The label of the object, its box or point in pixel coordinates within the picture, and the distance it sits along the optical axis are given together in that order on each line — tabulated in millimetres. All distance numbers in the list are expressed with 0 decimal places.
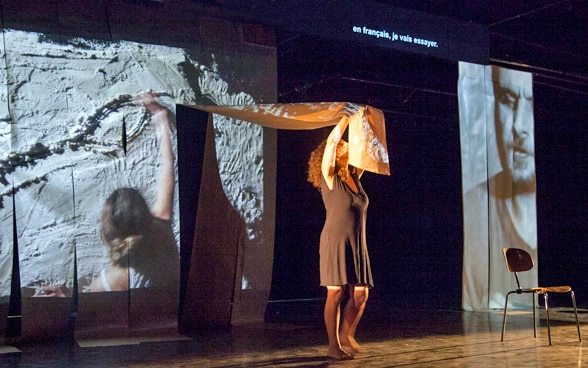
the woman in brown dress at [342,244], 4398
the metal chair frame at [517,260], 5812
